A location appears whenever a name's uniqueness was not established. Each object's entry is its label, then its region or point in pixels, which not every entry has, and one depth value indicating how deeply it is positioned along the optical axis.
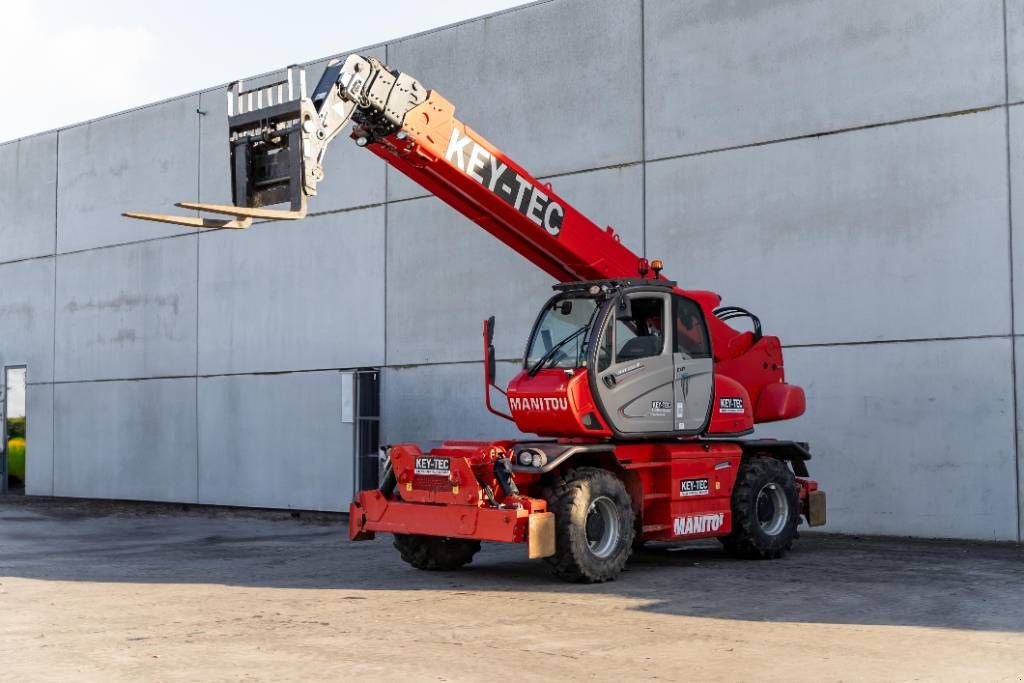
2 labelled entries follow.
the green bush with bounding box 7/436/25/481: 28.97
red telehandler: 11.26
